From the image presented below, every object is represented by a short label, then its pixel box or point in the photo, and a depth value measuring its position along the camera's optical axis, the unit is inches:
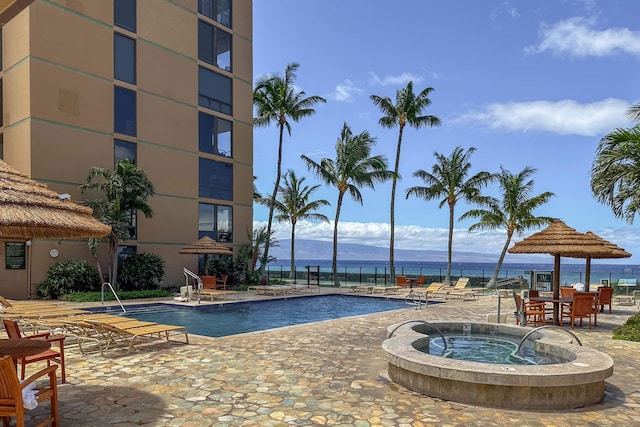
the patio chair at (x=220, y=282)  777.9
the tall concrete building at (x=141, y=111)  639.1
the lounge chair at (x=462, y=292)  693.9
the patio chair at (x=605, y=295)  514.6
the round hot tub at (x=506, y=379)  195.5
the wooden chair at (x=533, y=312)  405.0
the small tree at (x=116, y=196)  633.0
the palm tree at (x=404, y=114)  1041.5
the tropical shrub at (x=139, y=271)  696.4
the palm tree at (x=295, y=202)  1134.4
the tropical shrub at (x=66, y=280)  618.8
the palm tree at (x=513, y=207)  998.4
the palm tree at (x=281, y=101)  994.7
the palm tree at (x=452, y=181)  1035.3
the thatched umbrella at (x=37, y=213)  180.4
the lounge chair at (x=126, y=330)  294.7
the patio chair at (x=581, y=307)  406.0
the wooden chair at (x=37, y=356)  195.0
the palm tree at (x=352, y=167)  984.3
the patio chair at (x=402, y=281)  861.4
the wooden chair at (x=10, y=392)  142.1
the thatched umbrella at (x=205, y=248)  720.3
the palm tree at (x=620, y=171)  393.1
